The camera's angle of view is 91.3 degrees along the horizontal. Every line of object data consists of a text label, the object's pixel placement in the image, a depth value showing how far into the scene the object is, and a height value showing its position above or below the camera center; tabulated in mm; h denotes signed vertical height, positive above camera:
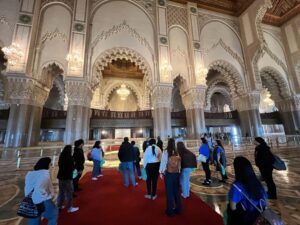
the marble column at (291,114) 15500 +2139
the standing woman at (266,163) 2924 -553
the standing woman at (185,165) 2764 -509
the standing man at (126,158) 3652 -458
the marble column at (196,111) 12375 +2237
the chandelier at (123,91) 15234 +5001
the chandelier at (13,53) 8484 +5220
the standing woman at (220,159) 3979 -605
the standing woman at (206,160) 3858 -606
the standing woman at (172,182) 2434 -730
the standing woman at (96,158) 4341 -534
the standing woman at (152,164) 3020 -516
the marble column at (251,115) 13836 +2046
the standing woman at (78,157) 3262 -365
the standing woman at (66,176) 2494 -592
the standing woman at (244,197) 1311 -547
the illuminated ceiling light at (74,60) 9788 +5387
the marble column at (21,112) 8758 +1901
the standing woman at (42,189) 1668 -538
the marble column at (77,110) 9546 +2029
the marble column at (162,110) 11383 +2205
